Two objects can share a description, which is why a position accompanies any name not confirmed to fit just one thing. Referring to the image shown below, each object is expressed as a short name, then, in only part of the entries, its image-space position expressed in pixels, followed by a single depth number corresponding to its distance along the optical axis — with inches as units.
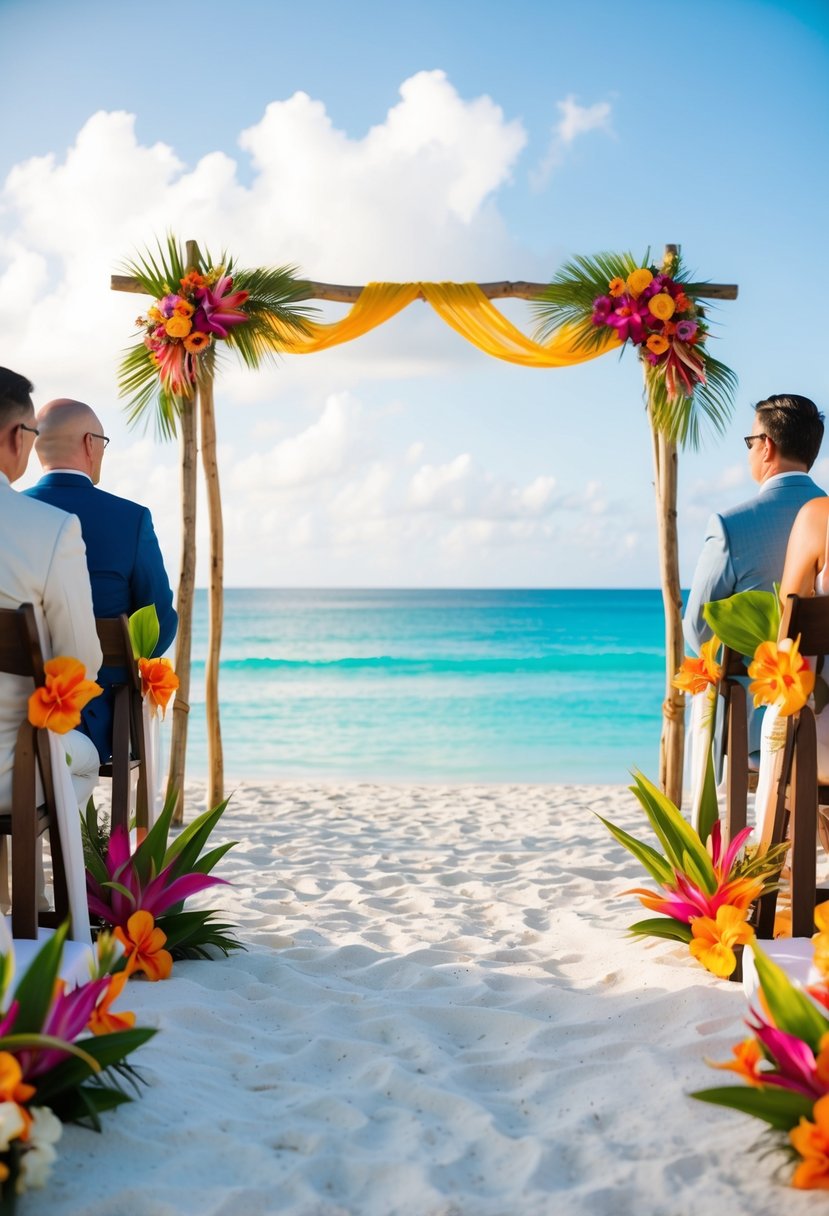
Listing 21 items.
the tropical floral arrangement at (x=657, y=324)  200.2
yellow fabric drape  209.8
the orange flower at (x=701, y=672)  118.3
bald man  127.0
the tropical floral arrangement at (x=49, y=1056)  58.4
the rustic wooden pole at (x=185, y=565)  205.6
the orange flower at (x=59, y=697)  85.0
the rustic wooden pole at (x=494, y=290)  205.6
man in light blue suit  130.5
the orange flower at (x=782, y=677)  93.4
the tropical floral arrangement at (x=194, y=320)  199.3
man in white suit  89.0
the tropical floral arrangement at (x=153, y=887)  102.7
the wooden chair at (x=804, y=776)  95.3
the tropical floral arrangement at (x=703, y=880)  100.7
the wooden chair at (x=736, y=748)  113.6
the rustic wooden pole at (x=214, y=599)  212.4
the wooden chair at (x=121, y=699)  116.6
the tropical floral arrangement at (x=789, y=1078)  61.8
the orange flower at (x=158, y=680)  121.0
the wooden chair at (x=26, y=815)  87.6
